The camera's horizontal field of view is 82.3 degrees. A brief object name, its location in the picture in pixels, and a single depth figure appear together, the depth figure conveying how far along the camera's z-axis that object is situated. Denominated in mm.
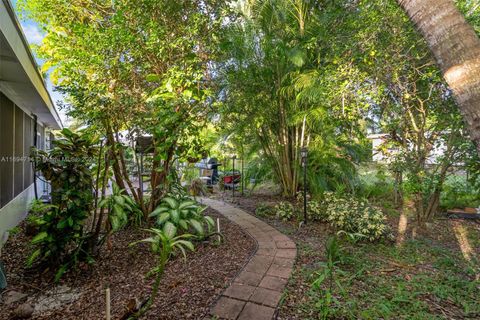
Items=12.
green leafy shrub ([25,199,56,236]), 3631
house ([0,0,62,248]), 2469
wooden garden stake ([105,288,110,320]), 1598
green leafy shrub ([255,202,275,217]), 4775
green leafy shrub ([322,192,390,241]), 3523
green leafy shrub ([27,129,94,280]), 2518
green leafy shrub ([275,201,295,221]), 4488
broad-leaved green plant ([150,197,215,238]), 3020
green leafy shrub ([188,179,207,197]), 5639
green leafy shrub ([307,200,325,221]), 4352
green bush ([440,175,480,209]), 4223
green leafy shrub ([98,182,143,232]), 2852
